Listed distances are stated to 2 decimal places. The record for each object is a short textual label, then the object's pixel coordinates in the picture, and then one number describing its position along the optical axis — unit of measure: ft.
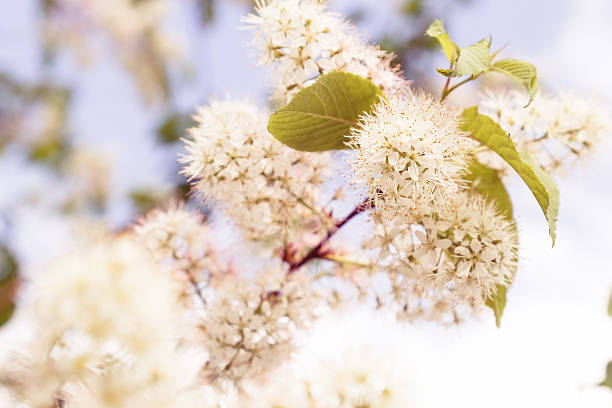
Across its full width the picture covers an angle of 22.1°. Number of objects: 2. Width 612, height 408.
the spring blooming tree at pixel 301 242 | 1.31
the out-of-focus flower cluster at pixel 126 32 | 7.92
